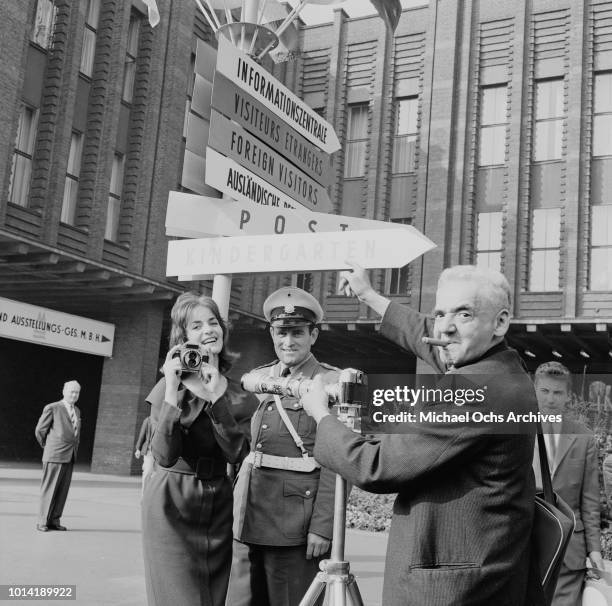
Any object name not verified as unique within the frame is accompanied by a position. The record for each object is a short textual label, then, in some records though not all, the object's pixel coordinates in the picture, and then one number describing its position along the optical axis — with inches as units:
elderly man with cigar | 84.4
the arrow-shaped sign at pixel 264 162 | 162.9
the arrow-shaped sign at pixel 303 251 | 138.8
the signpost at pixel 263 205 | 142.0
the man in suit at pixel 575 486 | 182.4
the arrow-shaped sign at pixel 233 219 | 158.4
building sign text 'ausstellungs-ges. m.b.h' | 665.6
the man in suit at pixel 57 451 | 380.5
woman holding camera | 125.0
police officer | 140.9
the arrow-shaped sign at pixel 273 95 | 166.7
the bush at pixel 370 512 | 449.7
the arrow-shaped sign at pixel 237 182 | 160.7
